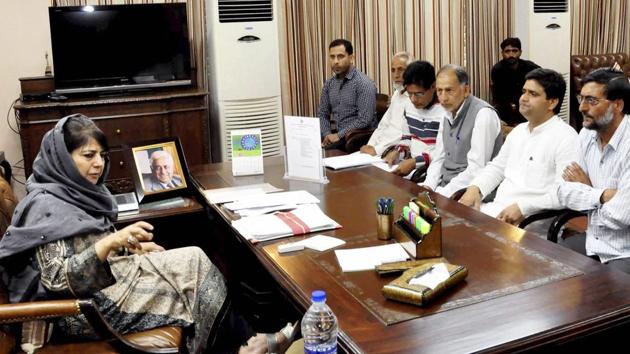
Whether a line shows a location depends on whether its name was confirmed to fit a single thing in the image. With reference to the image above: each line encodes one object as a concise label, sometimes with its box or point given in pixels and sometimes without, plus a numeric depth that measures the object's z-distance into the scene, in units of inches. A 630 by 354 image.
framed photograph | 117.9
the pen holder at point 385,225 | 86.4
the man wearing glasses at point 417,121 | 148.6
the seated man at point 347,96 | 185.0
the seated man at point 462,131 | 130.6
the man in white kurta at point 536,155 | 112.1
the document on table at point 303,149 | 120.6
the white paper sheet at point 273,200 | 106.1
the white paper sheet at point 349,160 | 132.4
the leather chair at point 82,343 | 74.2
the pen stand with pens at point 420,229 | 78.3
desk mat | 67.1
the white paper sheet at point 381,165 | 133.0
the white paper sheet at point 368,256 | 78.0
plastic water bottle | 61.3
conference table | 60.9
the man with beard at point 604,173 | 97.3
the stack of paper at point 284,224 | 91.7
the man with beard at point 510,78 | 232.7
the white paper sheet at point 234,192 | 112.9
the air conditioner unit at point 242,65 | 189.0
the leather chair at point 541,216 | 108.4
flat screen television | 178.5
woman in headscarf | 80.0
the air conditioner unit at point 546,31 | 241.9
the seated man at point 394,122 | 168.1
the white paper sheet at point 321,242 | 85.7
